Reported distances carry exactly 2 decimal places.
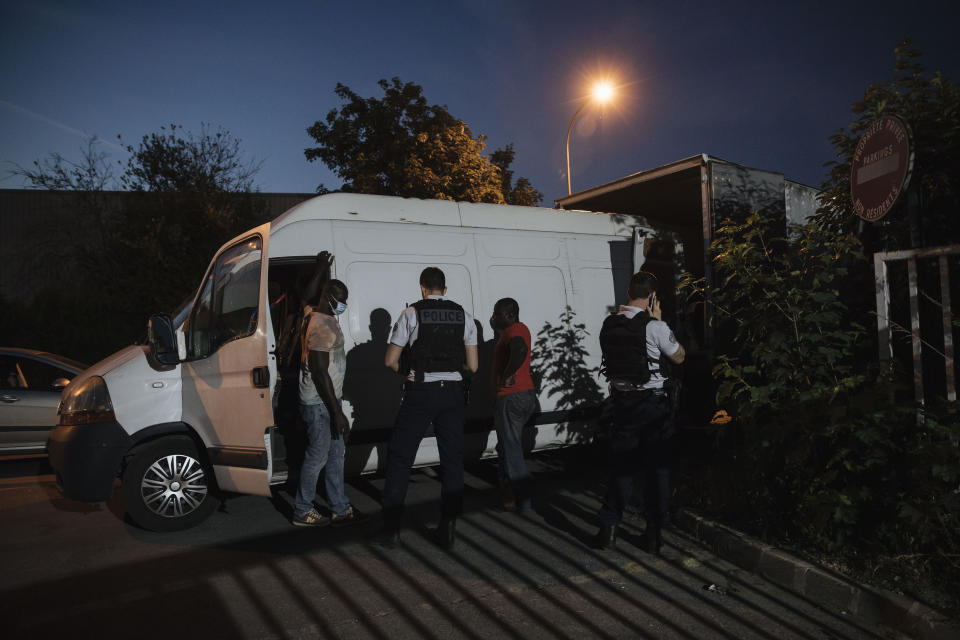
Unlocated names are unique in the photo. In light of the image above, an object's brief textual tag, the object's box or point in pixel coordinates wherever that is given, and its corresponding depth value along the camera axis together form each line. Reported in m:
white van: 4.66
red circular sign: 3.51
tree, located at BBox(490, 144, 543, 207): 20.91
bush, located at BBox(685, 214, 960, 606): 3.33
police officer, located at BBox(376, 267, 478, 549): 4.28
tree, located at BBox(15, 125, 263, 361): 14.07
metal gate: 3.51
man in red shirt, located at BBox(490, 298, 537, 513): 5.02
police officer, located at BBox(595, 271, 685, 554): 4.15
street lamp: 14.12
